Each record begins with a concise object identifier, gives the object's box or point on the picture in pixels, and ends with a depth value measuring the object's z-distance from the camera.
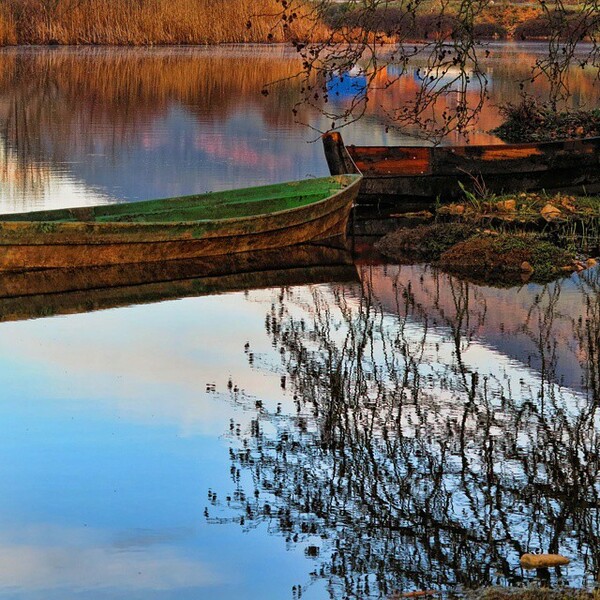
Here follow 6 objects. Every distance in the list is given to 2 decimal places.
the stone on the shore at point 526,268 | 12.23
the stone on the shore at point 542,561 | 5.62
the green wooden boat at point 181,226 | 11.88
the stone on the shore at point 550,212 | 14.58
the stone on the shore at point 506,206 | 14.97
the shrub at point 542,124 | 23.88
